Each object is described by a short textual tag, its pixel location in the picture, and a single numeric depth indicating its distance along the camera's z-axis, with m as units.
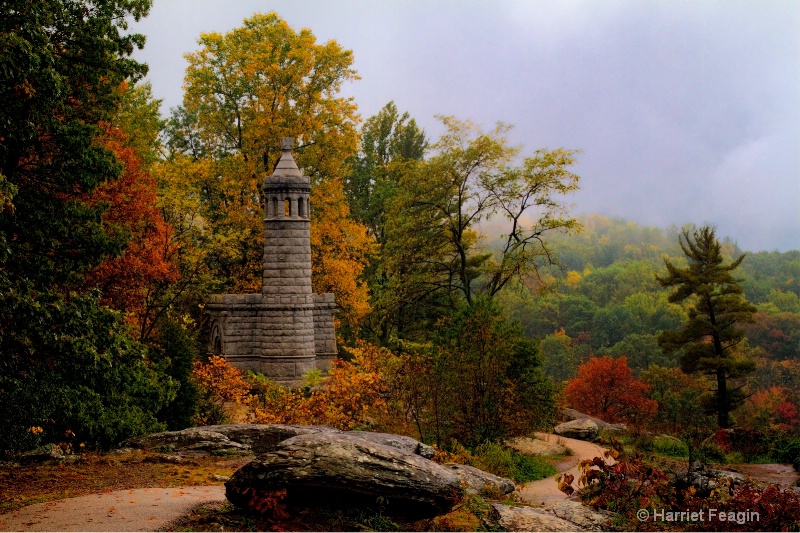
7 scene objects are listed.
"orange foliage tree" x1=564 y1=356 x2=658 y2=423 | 36.94
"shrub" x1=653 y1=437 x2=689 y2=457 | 23.86
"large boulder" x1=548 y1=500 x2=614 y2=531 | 11.23
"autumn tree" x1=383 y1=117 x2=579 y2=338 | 28.83
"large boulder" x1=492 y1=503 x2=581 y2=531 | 10.85
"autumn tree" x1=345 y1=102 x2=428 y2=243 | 38.53
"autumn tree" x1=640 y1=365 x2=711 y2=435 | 28.89
